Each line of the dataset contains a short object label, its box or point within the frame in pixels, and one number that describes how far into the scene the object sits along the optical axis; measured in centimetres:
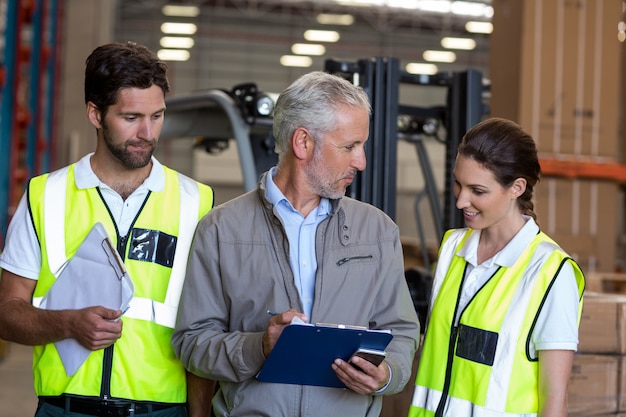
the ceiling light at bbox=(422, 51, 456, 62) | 2369
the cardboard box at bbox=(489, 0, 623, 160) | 527
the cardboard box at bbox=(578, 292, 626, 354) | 311
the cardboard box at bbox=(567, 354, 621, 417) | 311
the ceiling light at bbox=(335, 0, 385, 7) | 2123
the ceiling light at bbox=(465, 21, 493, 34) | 2238
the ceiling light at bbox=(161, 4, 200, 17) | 2220
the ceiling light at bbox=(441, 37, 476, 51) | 2359
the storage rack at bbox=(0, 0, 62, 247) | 938
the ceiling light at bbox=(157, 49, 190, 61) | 2264
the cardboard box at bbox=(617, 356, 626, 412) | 312
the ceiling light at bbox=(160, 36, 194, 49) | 2239
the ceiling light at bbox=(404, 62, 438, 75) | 2358
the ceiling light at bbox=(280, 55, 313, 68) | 2327
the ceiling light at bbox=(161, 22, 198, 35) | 2238
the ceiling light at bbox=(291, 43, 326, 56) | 2314
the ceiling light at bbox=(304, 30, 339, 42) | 2305
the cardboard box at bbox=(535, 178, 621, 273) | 543
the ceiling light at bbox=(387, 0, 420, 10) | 2141
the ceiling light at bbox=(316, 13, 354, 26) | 2248
